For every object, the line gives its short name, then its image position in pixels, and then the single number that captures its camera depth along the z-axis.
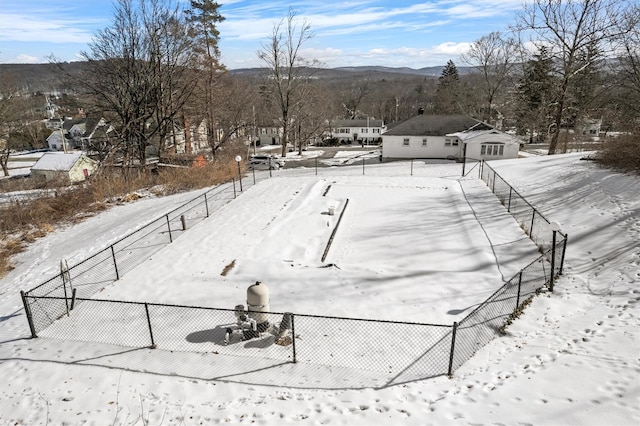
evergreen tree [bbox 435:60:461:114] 66.94
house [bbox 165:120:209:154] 37.55
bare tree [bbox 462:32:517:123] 48.19
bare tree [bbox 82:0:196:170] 29.59
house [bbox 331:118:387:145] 76.75
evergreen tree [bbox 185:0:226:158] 38.16
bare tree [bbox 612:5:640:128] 27.37
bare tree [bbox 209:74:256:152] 40.53
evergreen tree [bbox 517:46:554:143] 48.22
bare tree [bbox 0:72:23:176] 42.34
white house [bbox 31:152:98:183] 39.76
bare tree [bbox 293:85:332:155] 54.91
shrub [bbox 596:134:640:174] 19.11
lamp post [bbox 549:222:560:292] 9.77
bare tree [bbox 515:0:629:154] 29.94
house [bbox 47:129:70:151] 82.19
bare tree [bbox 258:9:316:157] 44.97
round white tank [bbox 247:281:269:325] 8.48
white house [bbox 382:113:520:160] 32.44
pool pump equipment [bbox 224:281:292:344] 8.31
